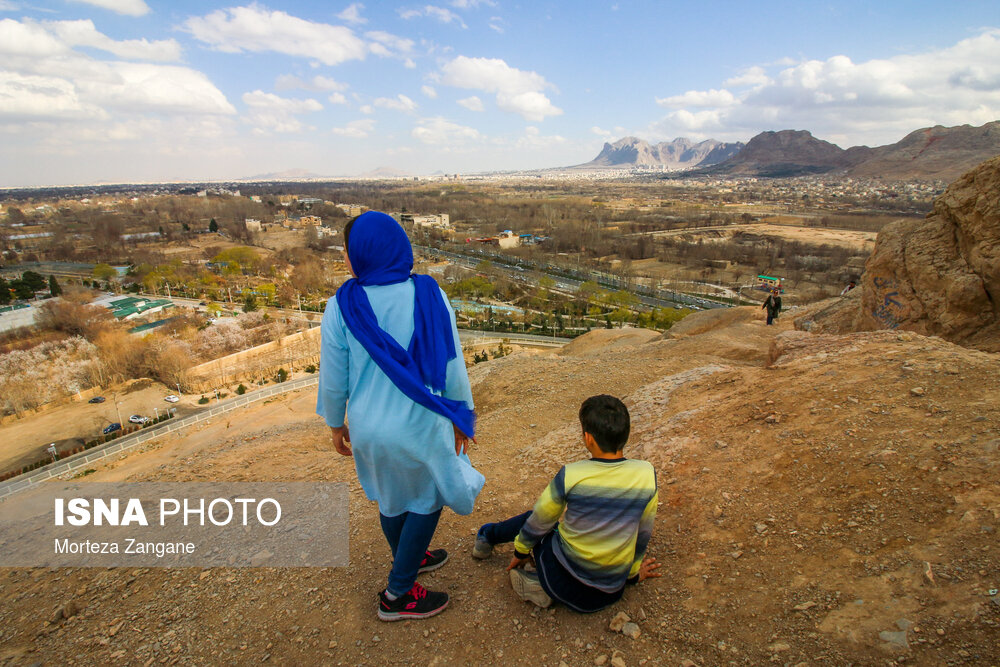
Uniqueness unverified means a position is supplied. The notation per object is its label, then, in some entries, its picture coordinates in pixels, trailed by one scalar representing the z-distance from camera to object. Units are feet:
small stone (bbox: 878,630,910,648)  5.93
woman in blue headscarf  6.73
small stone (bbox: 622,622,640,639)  7.27
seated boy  7.03
